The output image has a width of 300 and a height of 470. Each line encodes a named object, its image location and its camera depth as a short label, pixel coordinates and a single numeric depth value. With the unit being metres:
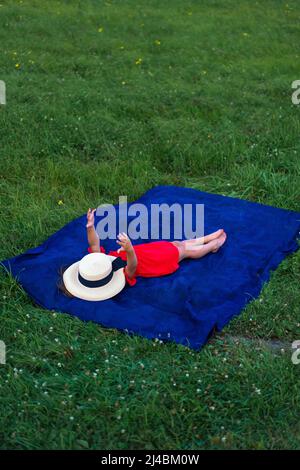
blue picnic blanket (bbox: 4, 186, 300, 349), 4.14
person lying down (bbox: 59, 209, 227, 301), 4.34
